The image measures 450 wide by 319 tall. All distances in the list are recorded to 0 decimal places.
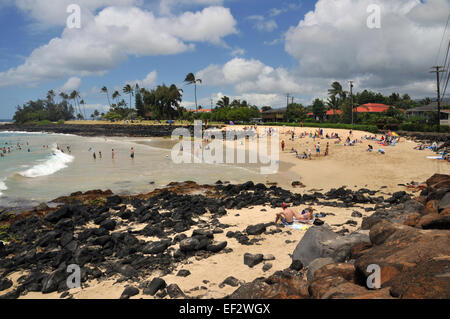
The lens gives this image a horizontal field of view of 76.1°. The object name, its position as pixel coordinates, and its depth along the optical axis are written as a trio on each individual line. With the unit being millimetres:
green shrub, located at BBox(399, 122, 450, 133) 45781
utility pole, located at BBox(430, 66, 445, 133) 43500
